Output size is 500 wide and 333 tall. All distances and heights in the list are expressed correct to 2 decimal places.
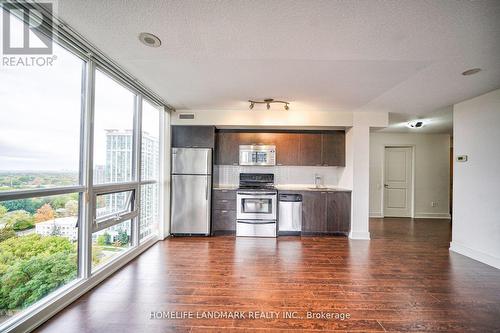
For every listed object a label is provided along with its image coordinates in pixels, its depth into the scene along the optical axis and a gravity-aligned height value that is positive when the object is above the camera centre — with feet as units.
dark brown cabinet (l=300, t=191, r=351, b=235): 13.94 -2.80
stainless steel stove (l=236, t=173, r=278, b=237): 13.84 -2.76
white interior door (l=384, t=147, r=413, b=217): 20.38 -1.16
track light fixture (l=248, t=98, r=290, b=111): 11.60 +3.58
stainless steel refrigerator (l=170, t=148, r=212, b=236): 13.61 -1.57
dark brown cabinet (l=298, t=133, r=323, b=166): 15.02 +1.32
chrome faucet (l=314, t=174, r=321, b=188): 15.85 -0.77
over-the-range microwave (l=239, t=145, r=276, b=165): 14.90 +0.91
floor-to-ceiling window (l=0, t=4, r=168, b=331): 5.25 -0.36
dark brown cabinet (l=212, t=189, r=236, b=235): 14.10 -2.77
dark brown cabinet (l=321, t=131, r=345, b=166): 14.97 +1.33
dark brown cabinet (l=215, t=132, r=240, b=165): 15.07 +1.38
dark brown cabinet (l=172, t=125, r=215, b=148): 13.94 +1.91
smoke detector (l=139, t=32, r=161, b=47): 6.11 +3.65
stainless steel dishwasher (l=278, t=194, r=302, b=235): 14.07 -3.00
